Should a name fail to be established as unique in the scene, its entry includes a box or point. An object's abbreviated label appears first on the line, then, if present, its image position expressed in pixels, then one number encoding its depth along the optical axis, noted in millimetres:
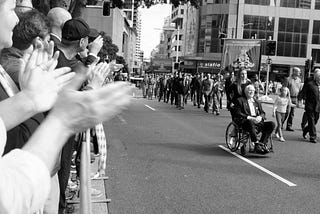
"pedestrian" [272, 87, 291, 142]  11646
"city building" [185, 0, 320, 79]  63156
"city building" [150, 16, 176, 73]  83875
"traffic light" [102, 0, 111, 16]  17323
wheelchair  8835
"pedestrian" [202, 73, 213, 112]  19625
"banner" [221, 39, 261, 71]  24344
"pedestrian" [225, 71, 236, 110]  14582
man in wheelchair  8648
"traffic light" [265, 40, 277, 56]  28412
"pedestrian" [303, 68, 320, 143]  11438
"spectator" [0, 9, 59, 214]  2301
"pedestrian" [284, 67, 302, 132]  13273
